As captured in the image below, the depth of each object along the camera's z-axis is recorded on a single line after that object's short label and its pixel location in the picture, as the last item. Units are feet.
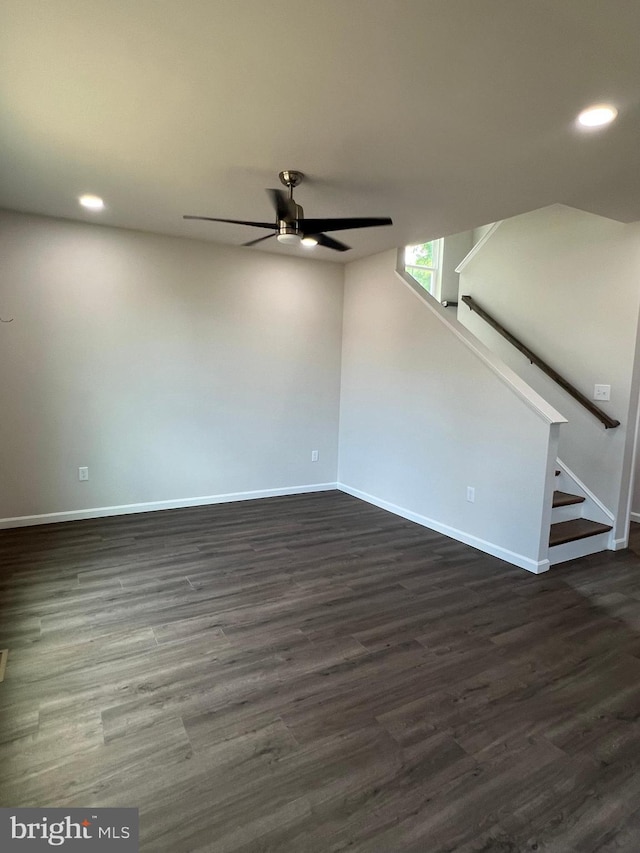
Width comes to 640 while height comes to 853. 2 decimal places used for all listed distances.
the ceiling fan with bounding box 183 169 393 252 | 8.73
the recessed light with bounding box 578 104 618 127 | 6.73
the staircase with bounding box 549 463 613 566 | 11.98
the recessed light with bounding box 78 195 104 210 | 11.30
